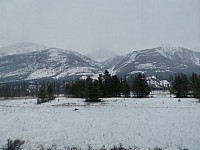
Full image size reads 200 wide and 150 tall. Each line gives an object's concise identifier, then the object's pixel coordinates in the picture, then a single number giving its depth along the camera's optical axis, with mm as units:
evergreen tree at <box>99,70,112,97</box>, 90250
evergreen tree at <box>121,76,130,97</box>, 91800
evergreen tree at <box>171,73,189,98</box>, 79438
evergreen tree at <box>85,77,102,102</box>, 68625
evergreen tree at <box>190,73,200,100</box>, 55656
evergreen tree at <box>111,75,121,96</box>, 89538
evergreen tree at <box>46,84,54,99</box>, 94750
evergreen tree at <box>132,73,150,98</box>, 84438
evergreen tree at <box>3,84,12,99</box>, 167575
